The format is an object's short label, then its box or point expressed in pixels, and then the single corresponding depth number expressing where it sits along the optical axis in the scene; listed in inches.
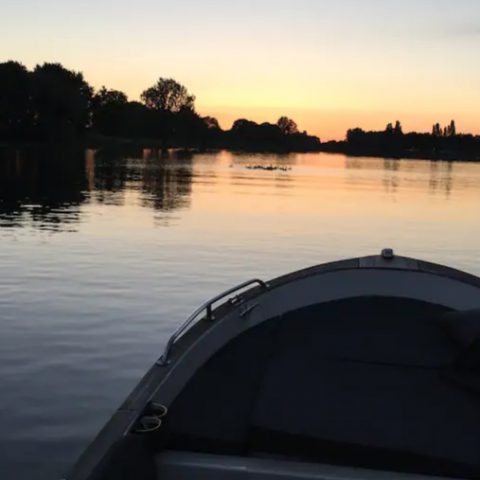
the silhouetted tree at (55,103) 5285.4
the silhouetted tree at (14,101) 5187.0
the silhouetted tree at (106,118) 7637.8
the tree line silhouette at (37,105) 5211.6
